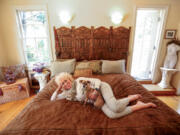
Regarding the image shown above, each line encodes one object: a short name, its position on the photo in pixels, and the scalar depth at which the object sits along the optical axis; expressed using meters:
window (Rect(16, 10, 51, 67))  2.60
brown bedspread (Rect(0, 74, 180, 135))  0.90
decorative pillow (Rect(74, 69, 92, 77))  2.17
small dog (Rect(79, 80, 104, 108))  1.21
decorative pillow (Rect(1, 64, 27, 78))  2.54
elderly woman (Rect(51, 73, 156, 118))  1.09
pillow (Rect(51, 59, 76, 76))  2.27
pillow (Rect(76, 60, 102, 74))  2.31
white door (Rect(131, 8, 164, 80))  2.73
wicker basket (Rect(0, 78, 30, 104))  2.28
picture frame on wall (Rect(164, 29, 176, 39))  2.59
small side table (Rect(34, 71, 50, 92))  2.46
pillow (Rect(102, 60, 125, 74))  2.26
